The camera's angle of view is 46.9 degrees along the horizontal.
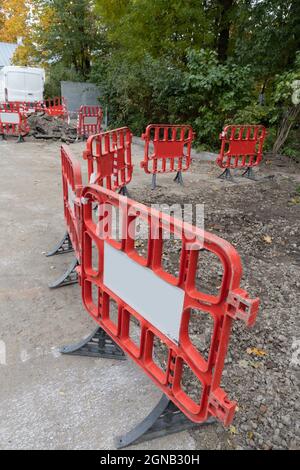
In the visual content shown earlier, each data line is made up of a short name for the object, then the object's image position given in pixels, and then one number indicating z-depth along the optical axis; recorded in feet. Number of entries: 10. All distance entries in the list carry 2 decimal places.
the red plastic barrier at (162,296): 4.73
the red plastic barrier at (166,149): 22.97
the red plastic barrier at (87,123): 41.32
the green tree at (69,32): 63.16
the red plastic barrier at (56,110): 47.14
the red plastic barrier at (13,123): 37.83
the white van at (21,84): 55.62
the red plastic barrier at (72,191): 8.68
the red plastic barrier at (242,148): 26.66
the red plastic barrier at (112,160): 15.02
